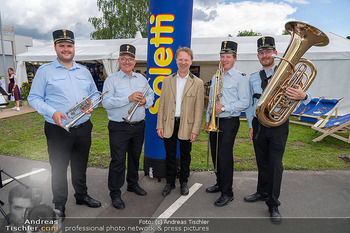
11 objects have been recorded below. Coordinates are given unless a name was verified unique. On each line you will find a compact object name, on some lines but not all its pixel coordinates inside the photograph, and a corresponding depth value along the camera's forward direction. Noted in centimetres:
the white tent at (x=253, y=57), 1048
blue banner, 379
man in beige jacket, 334
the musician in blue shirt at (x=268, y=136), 307
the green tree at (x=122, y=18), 2666
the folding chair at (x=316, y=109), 866
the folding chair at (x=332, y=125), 649
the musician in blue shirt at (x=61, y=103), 278
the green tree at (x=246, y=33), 5359
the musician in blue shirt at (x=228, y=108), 324
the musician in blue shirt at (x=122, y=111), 323
